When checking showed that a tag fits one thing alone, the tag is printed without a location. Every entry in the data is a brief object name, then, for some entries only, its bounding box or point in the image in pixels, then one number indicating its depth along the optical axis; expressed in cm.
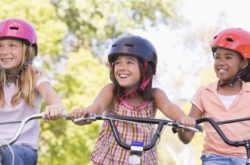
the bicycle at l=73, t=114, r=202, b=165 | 552
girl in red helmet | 738
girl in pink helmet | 720
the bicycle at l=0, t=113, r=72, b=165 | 577
